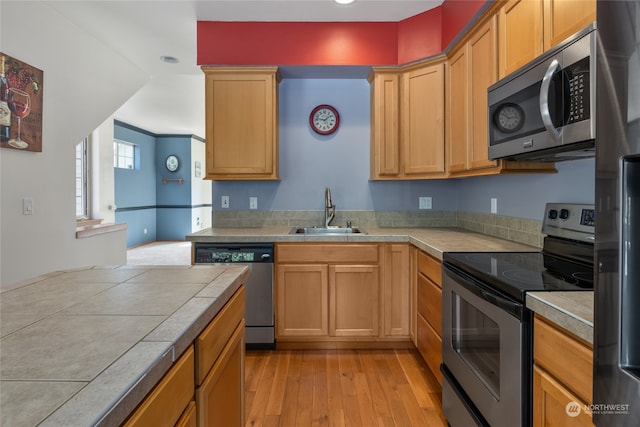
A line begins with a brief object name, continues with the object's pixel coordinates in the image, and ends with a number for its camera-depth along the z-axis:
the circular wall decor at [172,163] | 8.81
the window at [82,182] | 4.90
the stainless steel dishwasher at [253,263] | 2.74
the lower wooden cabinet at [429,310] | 2.14
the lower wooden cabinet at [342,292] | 2.76
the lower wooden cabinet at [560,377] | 0.96
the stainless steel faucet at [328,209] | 3.27
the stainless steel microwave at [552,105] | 1.30
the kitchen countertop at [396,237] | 2.20
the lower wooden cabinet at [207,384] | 0.72
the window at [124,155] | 7.30
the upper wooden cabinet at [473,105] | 2.10
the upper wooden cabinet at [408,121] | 2.88
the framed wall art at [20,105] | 2.53
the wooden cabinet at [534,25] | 1.45
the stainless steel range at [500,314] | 1.23
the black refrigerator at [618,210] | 0.58
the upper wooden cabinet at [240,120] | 3.02
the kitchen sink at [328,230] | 3.19
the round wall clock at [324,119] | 3.40
